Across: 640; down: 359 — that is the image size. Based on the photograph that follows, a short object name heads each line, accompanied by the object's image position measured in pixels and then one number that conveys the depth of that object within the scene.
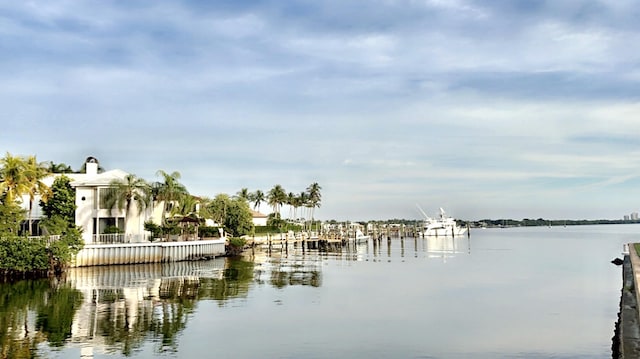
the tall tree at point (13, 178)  51.31
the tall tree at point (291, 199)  136.12
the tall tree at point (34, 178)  52.18
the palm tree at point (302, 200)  138.00
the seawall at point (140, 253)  55.97
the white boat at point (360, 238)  133.25
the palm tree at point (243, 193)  133.61
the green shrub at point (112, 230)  60.78
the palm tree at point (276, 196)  131.88
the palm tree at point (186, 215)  68.38
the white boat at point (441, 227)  161.25
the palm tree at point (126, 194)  62.28
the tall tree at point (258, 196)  143.62
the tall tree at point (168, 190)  69.06
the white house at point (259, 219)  129.88
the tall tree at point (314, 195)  140.25
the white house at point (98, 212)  62.78
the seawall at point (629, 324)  16.33
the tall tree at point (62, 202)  62.75
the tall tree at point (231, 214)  91.12
